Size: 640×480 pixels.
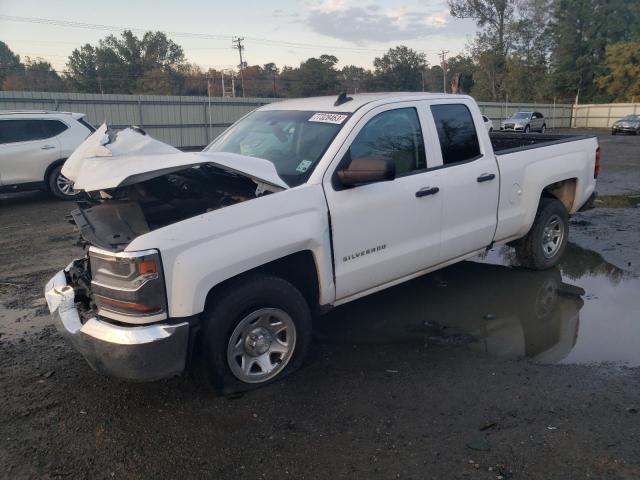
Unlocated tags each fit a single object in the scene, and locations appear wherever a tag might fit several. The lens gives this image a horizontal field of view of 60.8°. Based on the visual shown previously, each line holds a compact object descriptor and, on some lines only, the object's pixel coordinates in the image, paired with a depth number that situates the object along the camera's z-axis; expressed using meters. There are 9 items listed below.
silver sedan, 36.44
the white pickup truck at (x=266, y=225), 3.22
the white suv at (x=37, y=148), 10.91
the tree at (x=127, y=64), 53.22
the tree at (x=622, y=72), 55.78
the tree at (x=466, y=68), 66.50
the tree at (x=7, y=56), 77.19
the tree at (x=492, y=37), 61.00
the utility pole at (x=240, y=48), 66.19
